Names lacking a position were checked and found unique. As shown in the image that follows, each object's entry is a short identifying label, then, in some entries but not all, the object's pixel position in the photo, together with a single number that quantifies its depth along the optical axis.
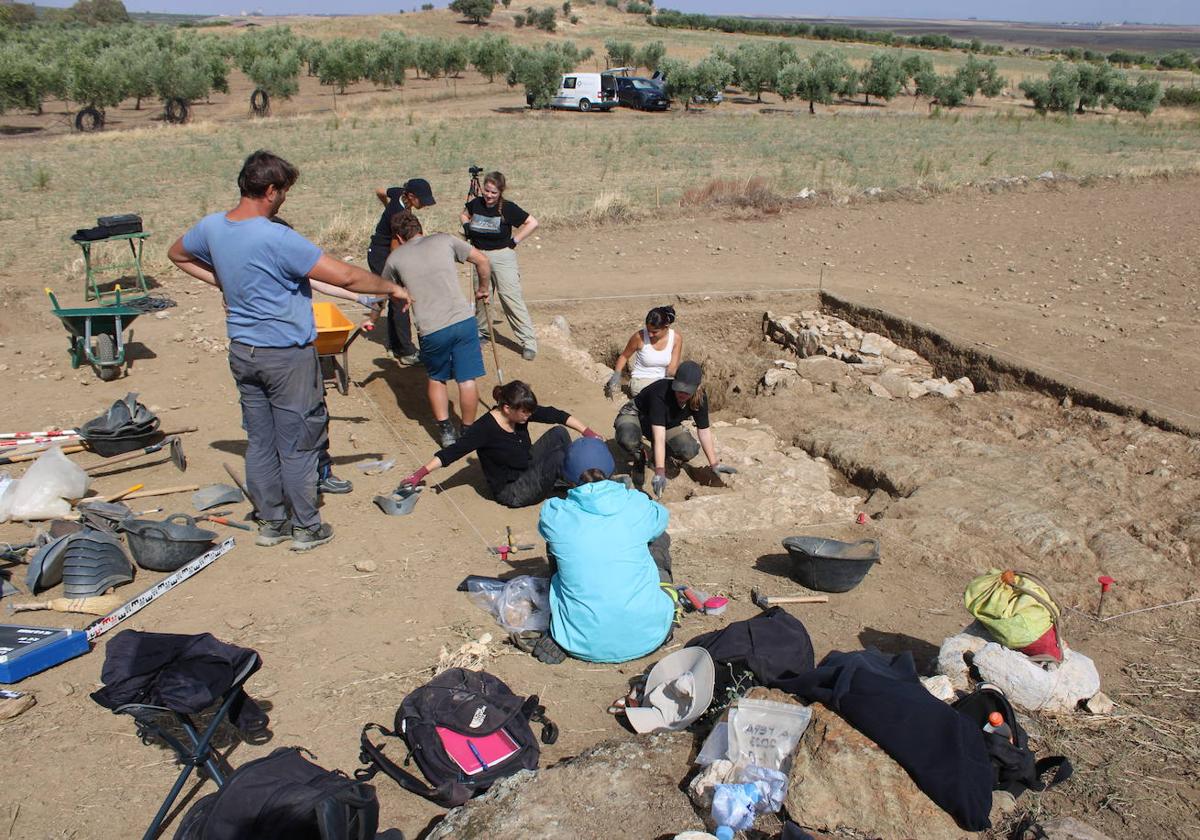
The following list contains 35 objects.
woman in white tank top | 7.41
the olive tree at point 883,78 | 38.06
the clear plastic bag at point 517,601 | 4.79
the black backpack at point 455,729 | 3.56
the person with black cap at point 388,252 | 8.11
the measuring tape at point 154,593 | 4.45
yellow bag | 4.15
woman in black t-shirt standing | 8.45
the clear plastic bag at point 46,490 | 5.58
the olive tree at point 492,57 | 45.06
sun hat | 3.89
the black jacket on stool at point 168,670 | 3.35
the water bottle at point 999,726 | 3.60
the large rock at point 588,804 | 3.26
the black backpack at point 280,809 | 2.80
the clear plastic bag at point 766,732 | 3.58
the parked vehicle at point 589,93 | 34.41
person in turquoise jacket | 4.39
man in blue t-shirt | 4.75
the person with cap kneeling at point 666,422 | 6.66
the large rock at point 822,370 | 9.53
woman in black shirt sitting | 5.87
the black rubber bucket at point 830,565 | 5.32
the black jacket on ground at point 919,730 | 3.26
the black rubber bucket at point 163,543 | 4.98
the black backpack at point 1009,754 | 3.49
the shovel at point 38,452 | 6.27
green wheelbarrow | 7.76
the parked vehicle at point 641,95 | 35.06
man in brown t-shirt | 6.52
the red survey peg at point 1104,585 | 5.07
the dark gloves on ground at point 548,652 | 4.52
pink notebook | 3.62
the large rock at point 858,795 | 3.27
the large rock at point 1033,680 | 4.12
